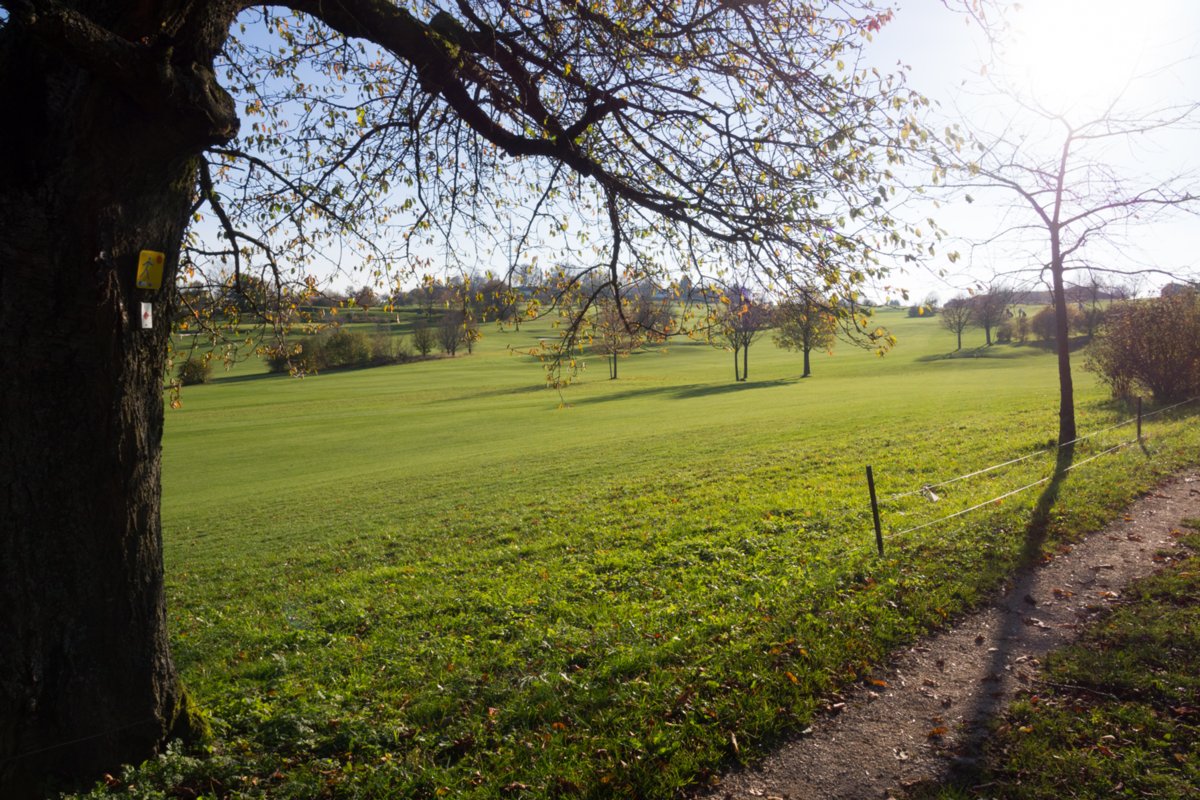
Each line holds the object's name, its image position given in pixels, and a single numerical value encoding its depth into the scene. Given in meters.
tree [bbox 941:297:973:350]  85.19
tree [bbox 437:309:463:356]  80.94
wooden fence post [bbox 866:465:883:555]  8.45
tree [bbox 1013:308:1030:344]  78.89
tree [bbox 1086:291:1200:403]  22.17
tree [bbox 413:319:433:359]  85.86
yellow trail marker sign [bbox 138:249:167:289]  4.43
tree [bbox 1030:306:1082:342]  79.38
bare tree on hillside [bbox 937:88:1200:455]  12.88
